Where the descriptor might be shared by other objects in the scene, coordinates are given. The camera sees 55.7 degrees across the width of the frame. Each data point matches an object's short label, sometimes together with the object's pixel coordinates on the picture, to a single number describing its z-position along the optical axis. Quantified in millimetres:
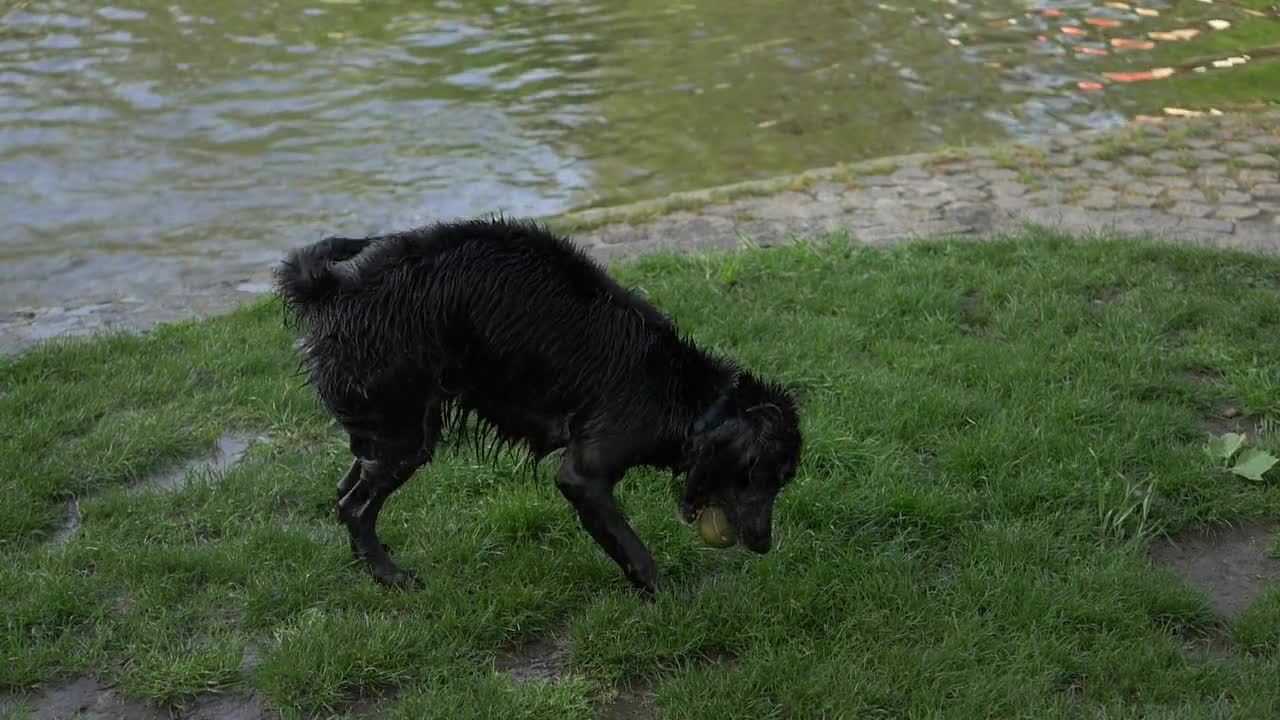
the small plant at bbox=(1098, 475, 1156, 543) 4613
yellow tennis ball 4074
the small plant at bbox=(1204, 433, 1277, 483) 4859
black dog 3914
